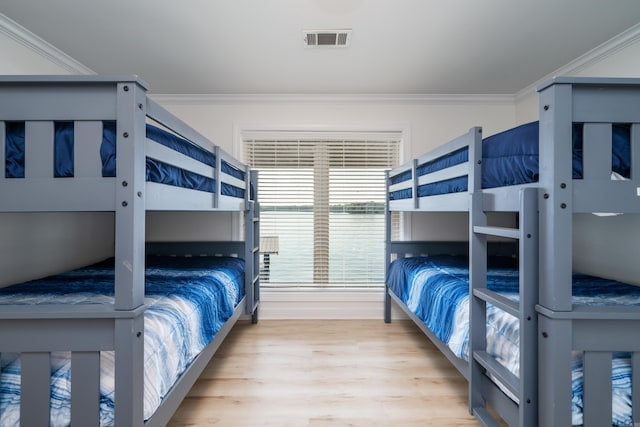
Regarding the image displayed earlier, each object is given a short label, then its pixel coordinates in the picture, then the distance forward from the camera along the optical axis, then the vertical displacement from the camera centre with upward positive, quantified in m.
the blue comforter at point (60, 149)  0.96 +0.19
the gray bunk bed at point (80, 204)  0.93 +0.03
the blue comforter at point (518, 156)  1.05 +0.22
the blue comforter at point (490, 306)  1.02 -0.45
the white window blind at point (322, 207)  3.34 +0.08
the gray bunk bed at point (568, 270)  1.00 -0.17
